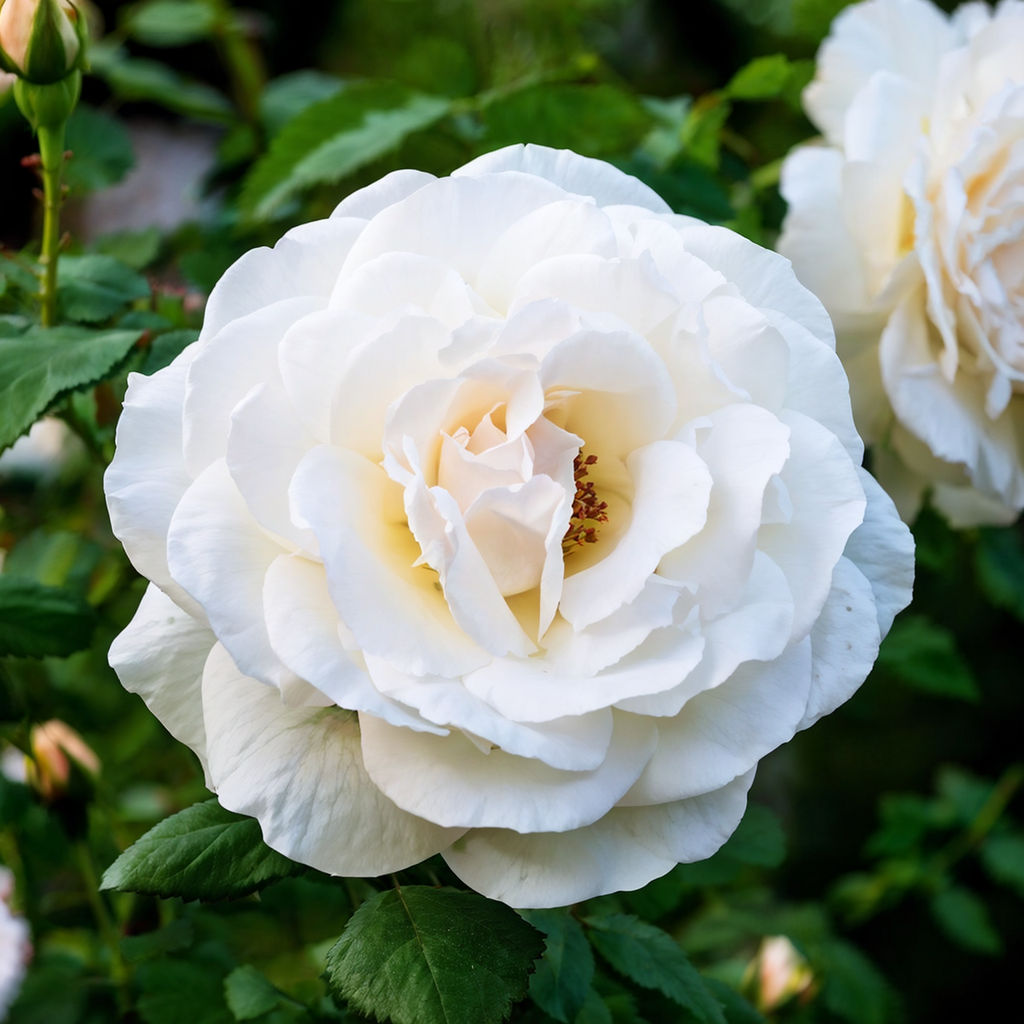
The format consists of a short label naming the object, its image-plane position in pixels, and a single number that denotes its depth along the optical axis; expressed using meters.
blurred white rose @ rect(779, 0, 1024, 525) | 0.54
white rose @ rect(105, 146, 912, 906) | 0.44
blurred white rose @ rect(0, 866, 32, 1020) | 0.58
